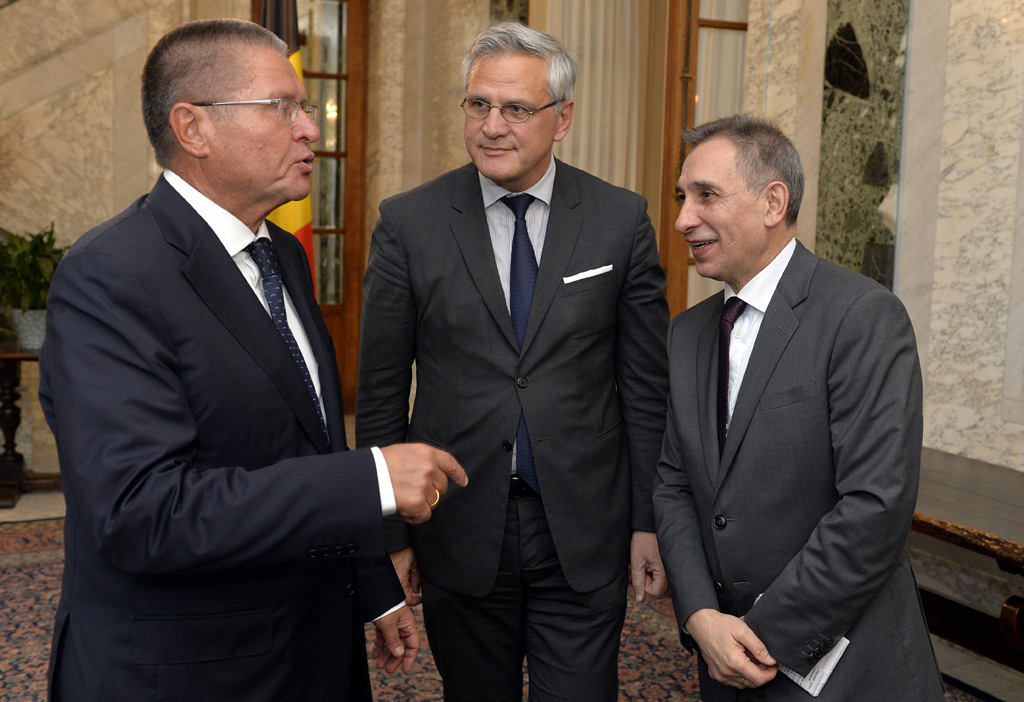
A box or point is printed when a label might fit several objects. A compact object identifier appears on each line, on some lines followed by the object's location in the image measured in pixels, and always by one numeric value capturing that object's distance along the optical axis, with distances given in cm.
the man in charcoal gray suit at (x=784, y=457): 179
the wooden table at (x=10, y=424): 601
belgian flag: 544
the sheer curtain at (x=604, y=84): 608
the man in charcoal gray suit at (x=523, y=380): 224
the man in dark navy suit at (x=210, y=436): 138
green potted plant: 589
